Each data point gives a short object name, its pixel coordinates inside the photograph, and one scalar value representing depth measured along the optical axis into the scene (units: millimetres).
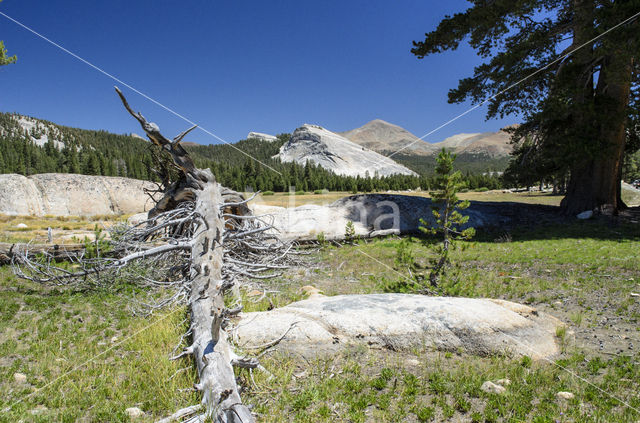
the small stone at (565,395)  3344
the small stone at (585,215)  15519
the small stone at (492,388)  3410
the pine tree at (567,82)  12969
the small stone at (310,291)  7201
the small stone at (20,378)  3740
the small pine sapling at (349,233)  13508
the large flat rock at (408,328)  4379
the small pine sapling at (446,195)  6695
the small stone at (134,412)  3144
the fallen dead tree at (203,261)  2998
